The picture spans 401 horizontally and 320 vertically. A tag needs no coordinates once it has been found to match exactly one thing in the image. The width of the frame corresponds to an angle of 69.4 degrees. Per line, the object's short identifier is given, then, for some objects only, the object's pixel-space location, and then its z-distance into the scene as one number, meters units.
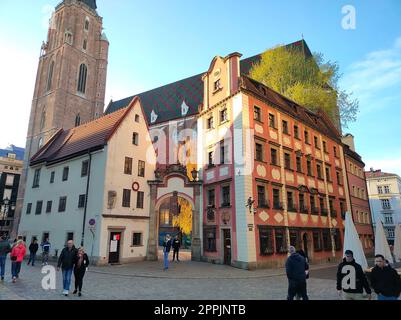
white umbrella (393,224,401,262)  17.56
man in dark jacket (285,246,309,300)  8.20
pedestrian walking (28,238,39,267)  20.77
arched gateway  25.48
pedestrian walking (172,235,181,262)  24.79
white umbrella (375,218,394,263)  14.23
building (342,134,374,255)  35.94
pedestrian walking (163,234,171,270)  18.55
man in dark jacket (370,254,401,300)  6.40
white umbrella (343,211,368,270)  13.09
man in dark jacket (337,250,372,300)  6.85
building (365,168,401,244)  65.13
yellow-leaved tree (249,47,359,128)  29.55
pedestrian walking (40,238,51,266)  21.30
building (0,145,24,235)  69.19
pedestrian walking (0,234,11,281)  12.44
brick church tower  58.91
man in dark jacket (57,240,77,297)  10.34
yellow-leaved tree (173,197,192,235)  37.69
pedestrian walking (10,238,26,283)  12.70
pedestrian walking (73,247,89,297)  10.59
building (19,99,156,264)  22.77
